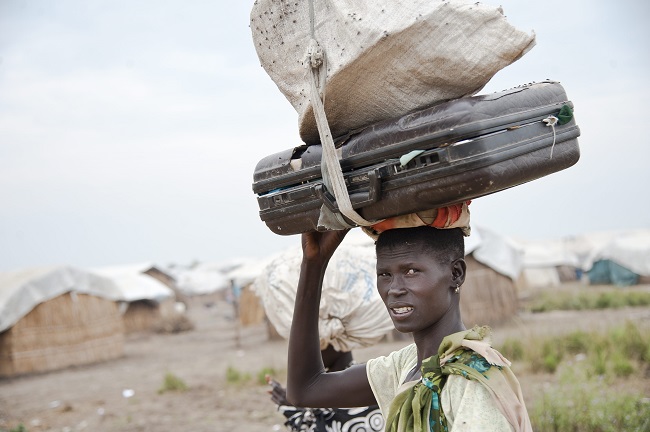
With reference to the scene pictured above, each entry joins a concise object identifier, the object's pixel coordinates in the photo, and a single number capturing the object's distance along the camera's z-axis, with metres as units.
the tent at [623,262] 28.95
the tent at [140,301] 24.48
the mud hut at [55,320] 15.68
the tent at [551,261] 36.25
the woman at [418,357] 1.52
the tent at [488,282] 18.56
